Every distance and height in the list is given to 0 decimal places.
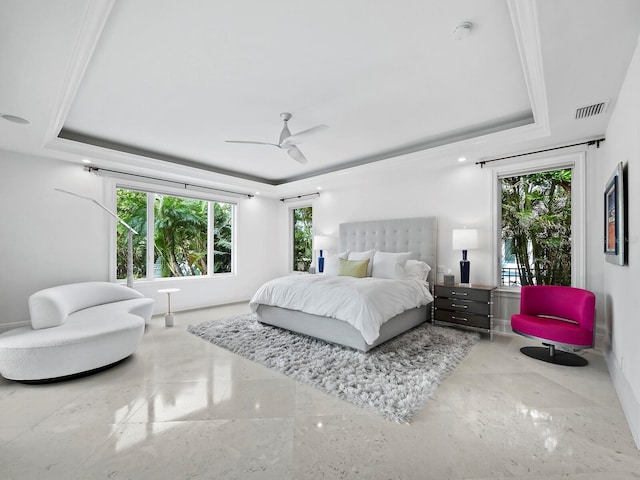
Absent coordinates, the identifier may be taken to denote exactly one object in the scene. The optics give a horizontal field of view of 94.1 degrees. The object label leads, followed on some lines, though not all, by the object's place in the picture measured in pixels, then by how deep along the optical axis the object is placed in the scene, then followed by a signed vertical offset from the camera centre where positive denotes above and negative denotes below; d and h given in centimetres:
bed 329 -58
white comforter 306 -65
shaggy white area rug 228 -117
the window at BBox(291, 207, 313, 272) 669 +12
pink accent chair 278 -80
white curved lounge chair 248 -85
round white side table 432 -112
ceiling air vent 257 +119
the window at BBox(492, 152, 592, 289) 352 +31
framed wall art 220 +20
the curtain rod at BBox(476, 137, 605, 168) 330 +115
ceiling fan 291 +106
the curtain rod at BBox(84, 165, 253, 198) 432 +105
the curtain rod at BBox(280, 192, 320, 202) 629 +102
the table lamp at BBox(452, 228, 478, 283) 399 +0
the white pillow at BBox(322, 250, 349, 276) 480 -35
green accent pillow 436 -38
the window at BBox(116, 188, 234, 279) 490 +13
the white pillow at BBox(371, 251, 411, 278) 426 -32
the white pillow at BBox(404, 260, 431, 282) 439 -39
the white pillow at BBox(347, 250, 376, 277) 476 -21
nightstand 376 -83
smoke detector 193 +140
